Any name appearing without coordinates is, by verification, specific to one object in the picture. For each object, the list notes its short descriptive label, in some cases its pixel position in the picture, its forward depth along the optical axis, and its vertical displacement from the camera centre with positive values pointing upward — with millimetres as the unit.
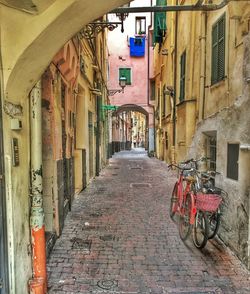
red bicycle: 4426 -1229
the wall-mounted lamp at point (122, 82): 15039 +2501
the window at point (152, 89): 23759 +3284
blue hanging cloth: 23406 +6705
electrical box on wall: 2591 +57
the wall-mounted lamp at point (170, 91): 13178 +1782
